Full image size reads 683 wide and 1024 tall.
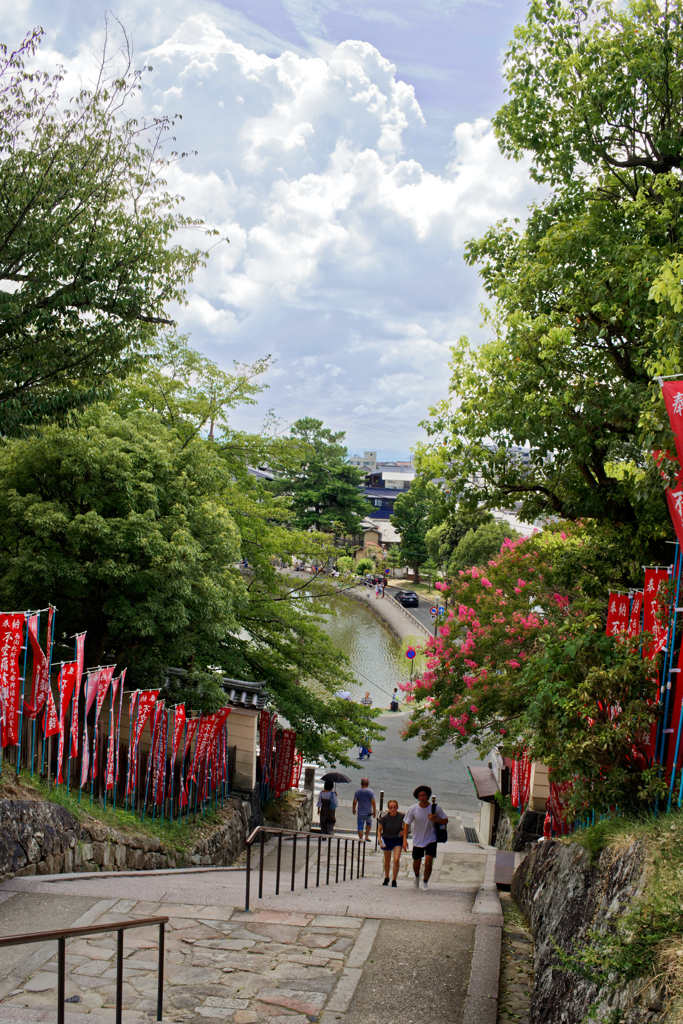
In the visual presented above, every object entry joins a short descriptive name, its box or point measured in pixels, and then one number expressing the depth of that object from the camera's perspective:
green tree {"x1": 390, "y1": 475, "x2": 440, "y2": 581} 62.91
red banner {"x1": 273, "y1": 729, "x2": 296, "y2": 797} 17.36
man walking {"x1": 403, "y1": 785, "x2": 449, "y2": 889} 9.98
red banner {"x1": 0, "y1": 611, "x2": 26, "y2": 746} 8.89
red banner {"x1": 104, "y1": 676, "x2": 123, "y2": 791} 10.77
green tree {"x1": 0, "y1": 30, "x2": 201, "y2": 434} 11.03
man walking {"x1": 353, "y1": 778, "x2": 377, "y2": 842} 16.98
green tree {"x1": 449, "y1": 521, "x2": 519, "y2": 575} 44.16
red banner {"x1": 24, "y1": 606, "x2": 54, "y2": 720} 9.45
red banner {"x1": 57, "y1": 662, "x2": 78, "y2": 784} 9.80
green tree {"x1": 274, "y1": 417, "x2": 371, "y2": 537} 61.28
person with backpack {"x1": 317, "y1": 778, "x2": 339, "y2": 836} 16.75
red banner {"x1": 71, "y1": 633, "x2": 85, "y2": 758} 9.99
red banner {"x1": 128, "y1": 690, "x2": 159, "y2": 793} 11.34
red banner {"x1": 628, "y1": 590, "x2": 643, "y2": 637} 7.44
